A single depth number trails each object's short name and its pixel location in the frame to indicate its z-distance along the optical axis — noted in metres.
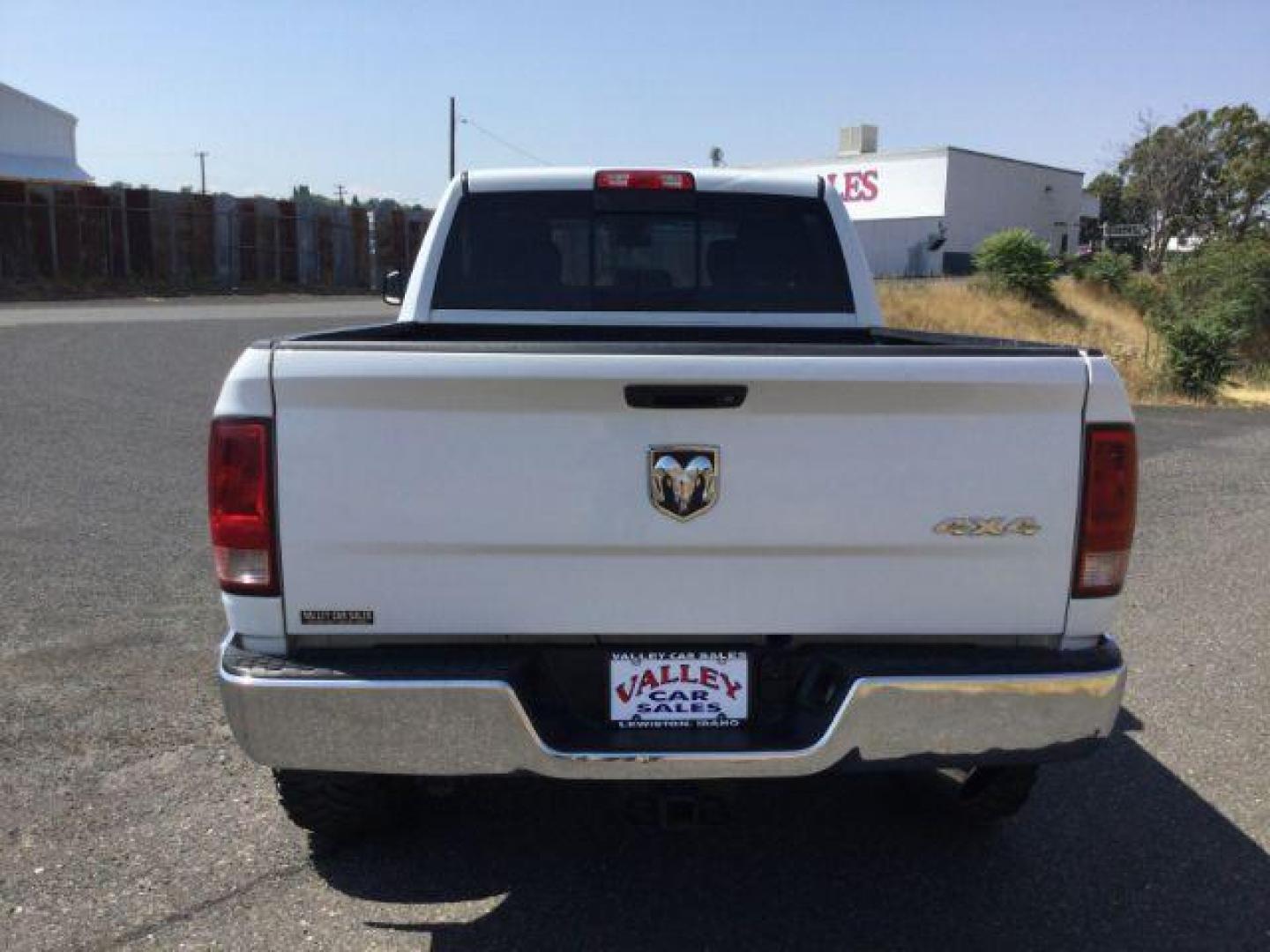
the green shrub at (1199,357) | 19.62
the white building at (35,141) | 41.59
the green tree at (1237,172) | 58.53
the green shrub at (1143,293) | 32.47
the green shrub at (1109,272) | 33.78
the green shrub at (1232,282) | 28.34
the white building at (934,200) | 49.53
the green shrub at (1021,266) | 30.17
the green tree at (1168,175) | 55.84
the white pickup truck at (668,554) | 2.51
